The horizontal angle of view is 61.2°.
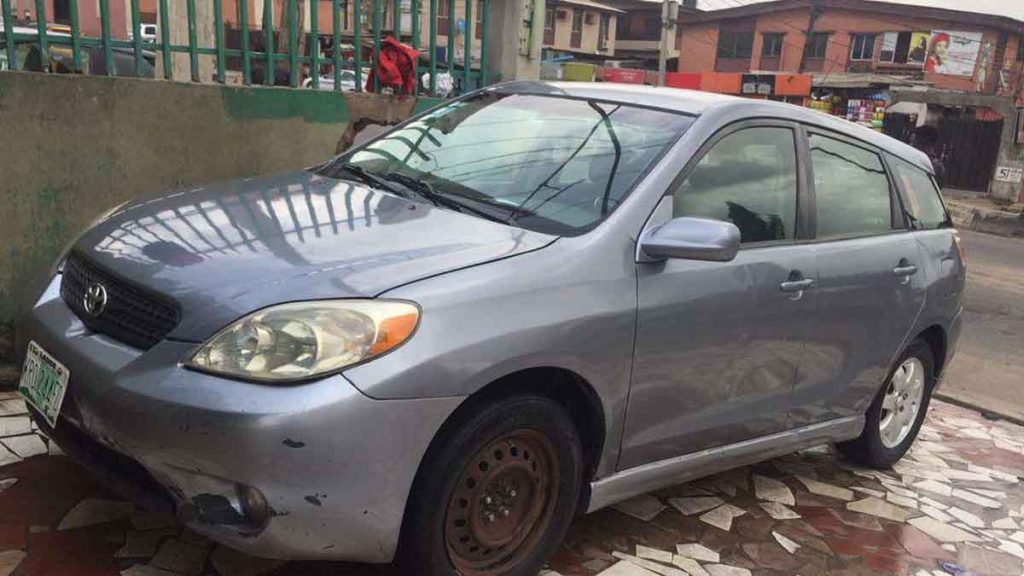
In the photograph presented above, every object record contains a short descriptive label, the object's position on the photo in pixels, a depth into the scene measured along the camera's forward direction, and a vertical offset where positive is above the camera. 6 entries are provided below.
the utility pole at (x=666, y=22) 19.34 +0.80
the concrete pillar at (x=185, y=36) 5.53 -0.07
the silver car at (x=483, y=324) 2.22 -0.81
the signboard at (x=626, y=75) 45.34 -0.95
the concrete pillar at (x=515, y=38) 6.12 +0.08
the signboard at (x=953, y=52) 44.09 +1.33
